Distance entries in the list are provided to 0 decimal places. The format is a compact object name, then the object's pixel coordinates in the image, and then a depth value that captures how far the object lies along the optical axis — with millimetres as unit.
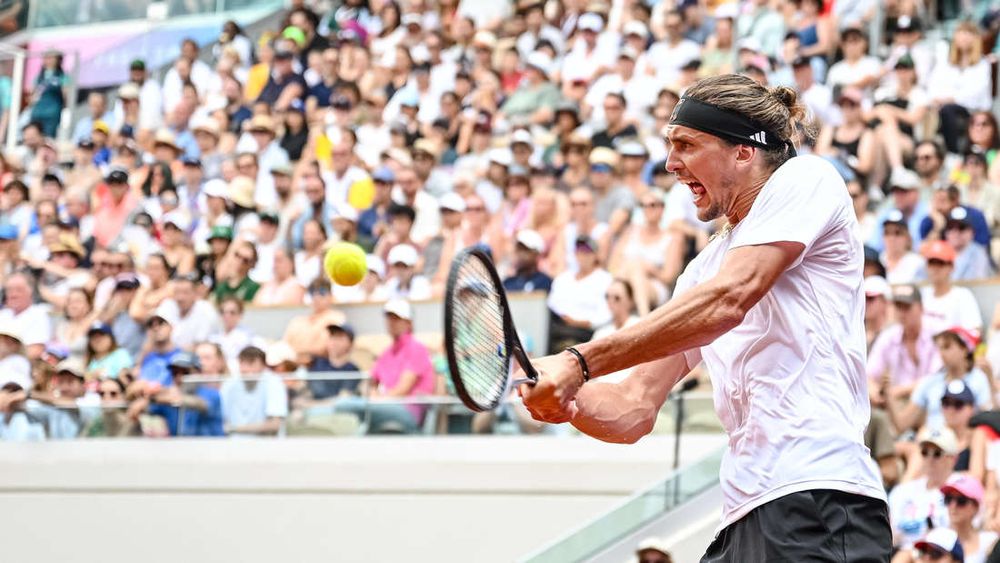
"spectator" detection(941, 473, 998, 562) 8281
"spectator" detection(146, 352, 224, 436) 11133
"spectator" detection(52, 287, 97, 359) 13055
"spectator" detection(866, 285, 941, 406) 9461
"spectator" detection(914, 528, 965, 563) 7867
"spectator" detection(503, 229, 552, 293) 11398
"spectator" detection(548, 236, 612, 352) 10727
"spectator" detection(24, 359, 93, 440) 11762
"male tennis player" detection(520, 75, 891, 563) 3543
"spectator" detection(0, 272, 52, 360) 12883
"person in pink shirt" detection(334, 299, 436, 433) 10570
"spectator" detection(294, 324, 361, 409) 10617
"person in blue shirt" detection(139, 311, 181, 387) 11648
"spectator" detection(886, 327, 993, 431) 9062
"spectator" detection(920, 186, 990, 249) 10271
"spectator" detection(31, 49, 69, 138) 18594
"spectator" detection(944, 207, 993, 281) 10250
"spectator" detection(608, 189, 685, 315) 10719
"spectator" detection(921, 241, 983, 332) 9711
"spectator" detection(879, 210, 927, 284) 10328
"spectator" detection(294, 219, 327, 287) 12922
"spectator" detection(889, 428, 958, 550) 8508
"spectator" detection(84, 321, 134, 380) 12156
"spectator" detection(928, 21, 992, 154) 11945
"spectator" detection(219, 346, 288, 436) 10789
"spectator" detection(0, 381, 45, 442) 11789
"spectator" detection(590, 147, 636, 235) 12109
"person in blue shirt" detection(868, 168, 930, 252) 10805
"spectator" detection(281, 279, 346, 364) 11586
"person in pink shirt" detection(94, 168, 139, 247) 15469
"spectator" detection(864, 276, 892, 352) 9664
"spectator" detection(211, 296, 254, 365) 12094
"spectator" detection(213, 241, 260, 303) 13177
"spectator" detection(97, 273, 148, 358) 12625
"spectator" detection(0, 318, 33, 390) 11789
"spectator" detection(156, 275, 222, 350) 12383
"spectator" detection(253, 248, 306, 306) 12727
